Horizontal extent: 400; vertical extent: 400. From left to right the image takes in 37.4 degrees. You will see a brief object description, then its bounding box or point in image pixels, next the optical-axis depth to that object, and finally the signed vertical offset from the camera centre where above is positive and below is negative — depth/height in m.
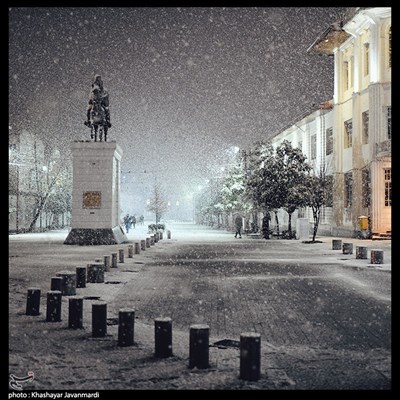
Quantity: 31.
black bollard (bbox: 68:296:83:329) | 8.62 -1.40
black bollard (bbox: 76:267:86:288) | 13.48 -1.39
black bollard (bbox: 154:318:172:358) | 6.83 -1.43
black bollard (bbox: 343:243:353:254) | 23.80 -1.29
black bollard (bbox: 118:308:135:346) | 7.43 -1.41
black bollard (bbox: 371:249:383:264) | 19.30 -1.34
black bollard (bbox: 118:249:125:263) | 20.08 -1.30
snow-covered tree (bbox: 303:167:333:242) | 35.47 +1.52
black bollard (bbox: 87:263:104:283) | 14.33 -1.36
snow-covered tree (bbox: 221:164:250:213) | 51.47 +2.31
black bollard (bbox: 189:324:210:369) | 6.36 -1.42
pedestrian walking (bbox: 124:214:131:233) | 53.00 -0.45
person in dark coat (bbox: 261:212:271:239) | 40.03 -0.65
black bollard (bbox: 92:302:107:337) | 7.96 -1.39
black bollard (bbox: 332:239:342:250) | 26.86 -1.27
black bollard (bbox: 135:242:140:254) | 24.11 -1.27
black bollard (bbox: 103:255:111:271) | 17.03 -1.32
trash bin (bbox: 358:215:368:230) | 35.50 -0.36
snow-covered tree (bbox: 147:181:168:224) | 87.75 +1.94
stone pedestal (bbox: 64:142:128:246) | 30.91 +1.18
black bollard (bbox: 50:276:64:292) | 11.52 -1.28
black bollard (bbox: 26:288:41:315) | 9.70 -1.39
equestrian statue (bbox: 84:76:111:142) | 31.48 +5.76
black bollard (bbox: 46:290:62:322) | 9.16 -1.39
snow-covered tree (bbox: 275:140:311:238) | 37.15 +2.79
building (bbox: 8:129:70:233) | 59.37 +3.99
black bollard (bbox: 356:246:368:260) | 21.60 -1.36
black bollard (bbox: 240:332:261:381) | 5.92 -1.42
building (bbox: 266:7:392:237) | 35.25 +6.14
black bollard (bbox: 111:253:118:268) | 18.22 -1.33
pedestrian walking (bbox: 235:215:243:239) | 41.27 -0.52
